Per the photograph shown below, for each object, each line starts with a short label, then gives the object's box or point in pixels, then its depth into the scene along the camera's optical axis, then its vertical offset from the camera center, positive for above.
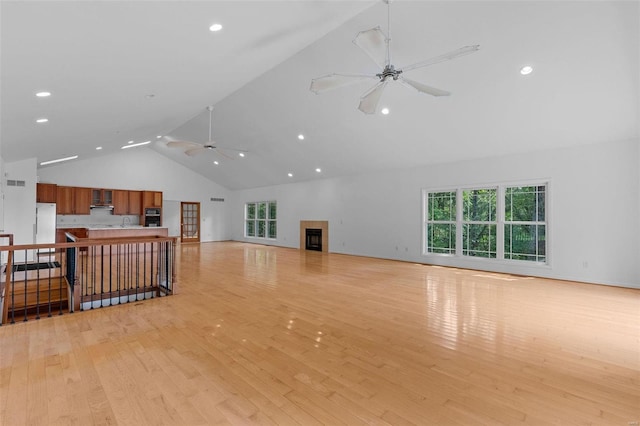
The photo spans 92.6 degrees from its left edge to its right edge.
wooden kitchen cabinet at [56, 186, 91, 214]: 10.05 +0.50
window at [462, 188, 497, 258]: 6.93 -0.11
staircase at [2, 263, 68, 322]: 5.29 -1.43
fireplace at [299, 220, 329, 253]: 10.49 -0.65
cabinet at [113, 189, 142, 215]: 11.18 +0.49
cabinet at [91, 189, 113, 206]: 10.76 +0.65
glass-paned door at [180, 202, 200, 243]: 13.12 -0.27
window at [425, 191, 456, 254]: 7.59 -0.11
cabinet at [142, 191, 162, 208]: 11.69 +0.65
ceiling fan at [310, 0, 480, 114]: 2.63 +1.44
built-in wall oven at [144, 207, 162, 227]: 11.69 -0.02
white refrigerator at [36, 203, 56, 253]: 9.30 -0.26
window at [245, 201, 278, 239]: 12.88 -0.15
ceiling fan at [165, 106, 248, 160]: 6.60 +1.58
